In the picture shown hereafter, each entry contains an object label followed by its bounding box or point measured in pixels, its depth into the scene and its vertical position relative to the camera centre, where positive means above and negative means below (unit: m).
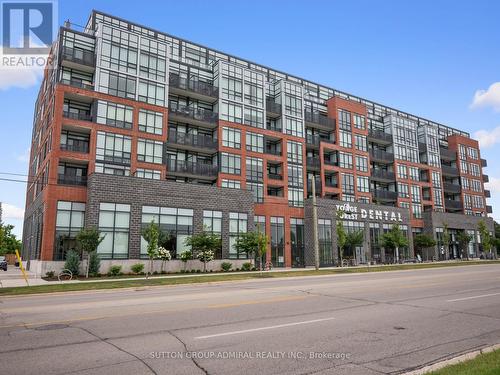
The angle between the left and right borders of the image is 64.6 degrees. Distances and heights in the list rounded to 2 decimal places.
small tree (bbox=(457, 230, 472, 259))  69.50 +1.26
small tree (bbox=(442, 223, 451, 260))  63.04 +1.01
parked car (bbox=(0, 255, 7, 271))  51.41 -2.03
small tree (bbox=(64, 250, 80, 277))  32.44 -1.14
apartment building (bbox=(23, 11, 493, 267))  37.47 +11.37
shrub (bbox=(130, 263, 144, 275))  34.69 -1.67
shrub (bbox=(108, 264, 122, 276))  33.69 -1.82
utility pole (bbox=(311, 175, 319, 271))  35.88 +0.85
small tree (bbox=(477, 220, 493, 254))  64.91 +2.06
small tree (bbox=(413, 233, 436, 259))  63.08 +1.17
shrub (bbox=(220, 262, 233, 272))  39.66 -1.75
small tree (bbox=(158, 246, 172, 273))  35.10 -0.57
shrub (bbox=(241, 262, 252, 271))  41.38 -1.90
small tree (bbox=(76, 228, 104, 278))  31.33 +0.75
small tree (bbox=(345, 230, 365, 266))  47.06 +1.05
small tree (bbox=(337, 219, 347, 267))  43.50 +1.17
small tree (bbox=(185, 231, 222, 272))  36.44 +0.40
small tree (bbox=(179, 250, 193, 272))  37.19 -0.61
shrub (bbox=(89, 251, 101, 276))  32.88 -1.19
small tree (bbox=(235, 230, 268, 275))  37.75 +0.58
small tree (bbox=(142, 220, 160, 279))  31.69 +0.86
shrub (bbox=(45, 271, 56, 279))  31.84 -1.99
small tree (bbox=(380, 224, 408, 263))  53.25 +1.15
